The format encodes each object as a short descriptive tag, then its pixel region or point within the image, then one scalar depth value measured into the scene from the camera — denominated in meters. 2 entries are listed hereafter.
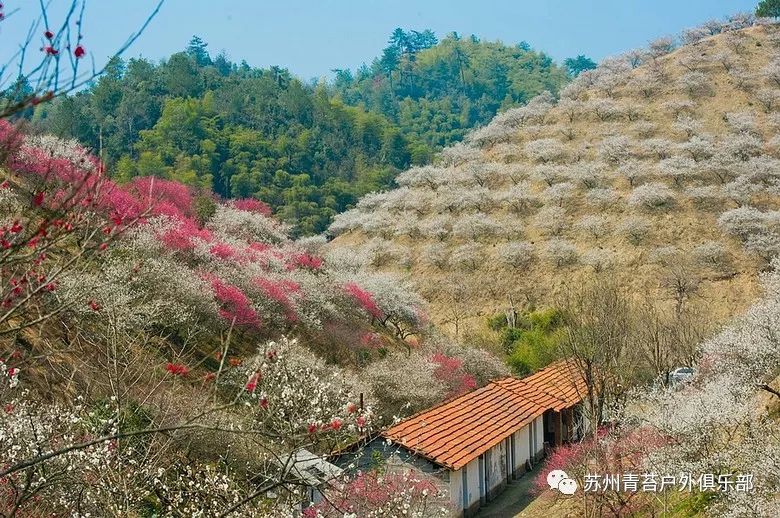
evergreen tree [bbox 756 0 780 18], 85.38
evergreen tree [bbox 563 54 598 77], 150.62
